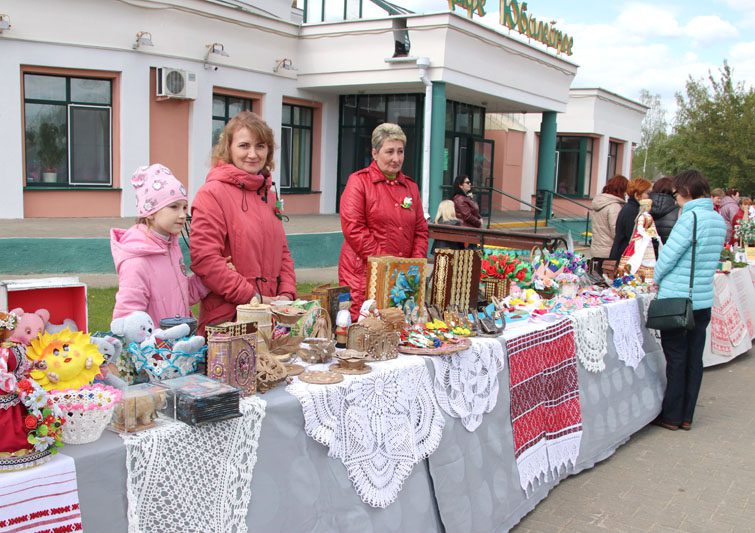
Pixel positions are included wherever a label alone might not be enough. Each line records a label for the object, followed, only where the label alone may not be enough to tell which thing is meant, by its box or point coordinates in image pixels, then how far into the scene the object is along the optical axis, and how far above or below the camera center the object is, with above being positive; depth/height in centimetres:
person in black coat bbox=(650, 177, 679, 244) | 660 -13
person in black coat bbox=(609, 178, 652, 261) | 618 -21
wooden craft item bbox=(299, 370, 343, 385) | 240 -67
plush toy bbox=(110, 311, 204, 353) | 221 -50
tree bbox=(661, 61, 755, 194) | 2486 +211
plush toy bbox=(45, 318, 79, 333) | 247 -57
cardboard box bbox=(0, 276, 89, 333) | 256 -47
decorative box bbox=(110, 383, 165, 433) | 187 -63
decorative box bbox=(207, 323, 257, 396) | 216 -56
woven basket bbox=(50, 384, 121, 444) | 174 -59
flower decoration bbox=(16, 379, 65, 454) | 166 -58
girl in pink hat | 255 -27
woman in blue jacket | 452 -55
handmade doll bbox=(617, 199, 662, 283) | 527 -45
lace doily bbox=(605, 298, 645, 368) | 432 -86
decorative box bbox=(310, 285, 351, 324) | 313 -52
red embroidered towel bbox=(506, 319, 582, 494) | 338 -107
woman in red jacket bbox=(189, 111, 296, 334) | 287 -19
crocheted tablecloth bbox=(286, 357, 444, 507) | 234 -84
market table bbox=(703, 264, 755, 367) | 655 -113
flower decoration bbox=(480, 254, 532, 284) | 416 -48
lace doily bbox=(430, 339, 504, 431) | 288 -81
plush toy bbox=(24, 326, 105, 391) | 176 -48
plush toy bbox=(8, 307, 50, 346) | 187 -42
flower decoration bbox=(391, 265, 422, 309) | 311 -46
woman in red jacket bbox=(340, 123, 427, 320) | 405 -19
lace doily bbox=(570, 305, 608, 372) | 393 -82
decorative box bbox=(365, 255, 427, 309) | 308 -43
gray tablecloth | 179 -106
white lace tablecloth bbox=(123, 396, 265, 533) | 185 -81
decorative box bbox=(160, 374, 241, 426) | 193 -62
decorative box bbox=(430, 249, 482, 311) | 340 -45
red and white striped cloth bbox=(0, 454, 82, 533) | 159 -75
